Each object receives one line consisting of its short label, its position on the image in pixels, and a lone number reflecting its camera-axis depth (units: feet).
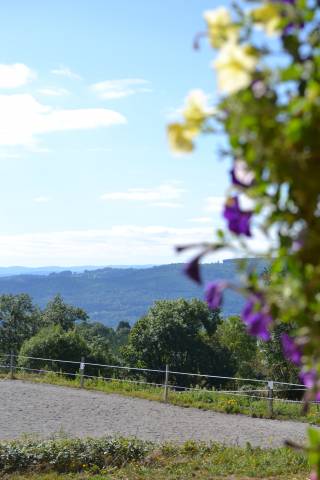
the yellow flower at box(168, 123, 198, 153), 13.74
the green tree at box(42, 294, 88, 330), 272.17
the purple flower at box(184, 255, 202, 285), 13.98
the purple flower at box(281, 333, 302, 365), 14.78
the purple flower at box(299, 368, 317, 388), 14.96
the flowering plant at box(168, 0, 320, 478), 12.63
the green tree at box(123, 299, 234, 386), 213.51
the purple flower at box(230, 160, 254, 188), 14.15
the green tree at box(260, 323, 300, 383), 163.19
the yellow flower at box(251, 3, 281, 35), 13.07
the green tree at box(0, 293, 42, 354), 266.19
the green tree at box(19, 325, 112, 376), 194.53
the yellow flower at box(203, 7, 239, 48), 13.48
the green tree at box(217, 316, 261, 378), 245.61
